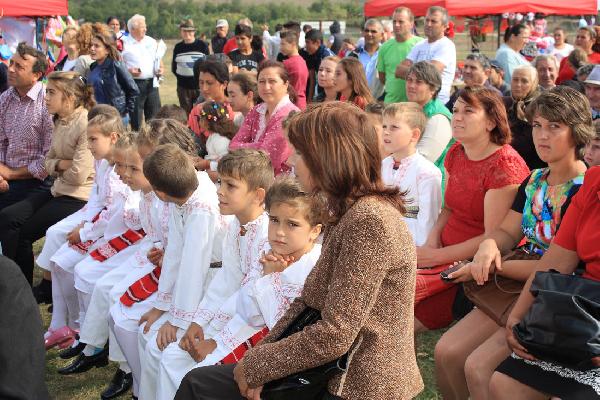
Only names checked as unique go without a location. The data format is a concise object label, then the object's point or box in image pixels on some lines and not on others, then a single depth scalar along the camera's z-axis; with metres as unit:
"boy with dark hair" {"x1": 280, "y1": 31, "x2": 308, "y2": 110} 8.70
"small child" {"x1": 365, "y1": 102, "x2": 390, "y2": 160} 4.79
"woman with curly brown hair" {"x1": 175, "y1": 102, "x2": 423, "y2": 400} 2.28
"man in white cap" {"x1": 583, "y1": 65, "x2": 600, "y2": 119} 5.71
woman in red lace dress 3.73
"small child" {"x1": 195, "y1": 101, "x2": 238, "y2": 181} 5.73
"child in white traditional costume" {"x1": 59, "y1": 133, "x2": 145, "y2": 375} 4.56
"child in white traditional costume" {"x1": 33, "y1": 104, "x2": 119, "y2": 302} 5.22
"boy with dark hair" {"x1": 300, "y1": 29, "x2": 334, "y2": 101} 11.44
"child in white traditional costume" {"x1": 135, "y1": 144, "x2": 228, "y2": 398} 3.79
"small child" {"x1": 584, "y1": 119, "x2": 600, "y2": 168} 3.24
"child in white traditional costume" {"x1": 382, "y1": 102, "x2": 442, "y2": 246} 4.24
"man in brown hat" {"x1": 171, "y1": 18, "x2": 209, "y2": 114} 11.98
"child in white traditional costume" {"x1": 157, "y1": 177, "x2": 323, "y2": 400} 3.18
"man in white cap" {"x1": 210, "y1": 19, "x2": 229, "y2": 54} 15.22
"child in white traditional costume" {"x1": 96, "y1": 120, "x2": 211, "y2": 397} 4.13
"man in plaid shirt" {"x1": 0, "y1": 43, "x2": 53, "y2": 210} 6.01
